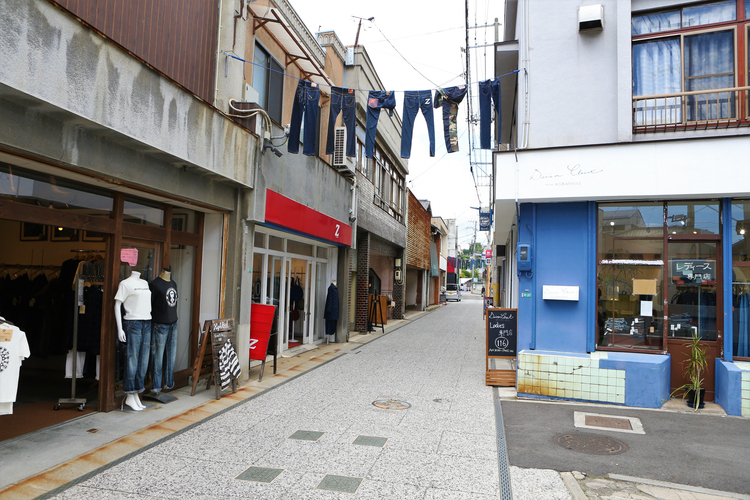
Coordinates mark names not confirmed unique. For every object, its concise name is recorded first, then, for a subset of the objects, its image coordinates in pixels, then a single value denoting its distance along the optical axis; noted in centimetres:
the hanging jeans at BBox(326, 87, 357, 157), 870
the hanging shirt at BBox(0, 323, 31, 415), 431
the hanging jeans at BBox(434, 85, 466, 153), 819
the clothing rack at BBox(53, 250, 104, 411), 581
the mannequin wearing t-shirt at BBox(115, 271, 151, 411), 581
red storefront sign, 855
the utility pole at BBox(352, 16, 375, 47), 1381
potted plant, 665
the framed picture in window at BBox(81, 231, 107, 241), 665
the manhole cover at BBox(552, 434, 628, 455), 500
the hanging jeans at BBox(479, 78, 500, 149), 804
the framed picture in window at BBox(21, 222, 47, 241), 755
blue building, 689
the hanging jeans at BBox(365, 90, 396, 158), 837
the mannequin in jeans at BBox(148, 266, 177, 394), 629
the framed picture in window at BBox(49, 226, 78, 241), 708
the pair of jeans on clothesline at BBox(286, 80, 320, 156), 894
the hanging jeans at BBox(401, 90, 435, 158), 835
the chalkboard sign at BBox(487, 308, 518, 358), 818
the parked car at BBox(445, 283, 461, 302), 4647
